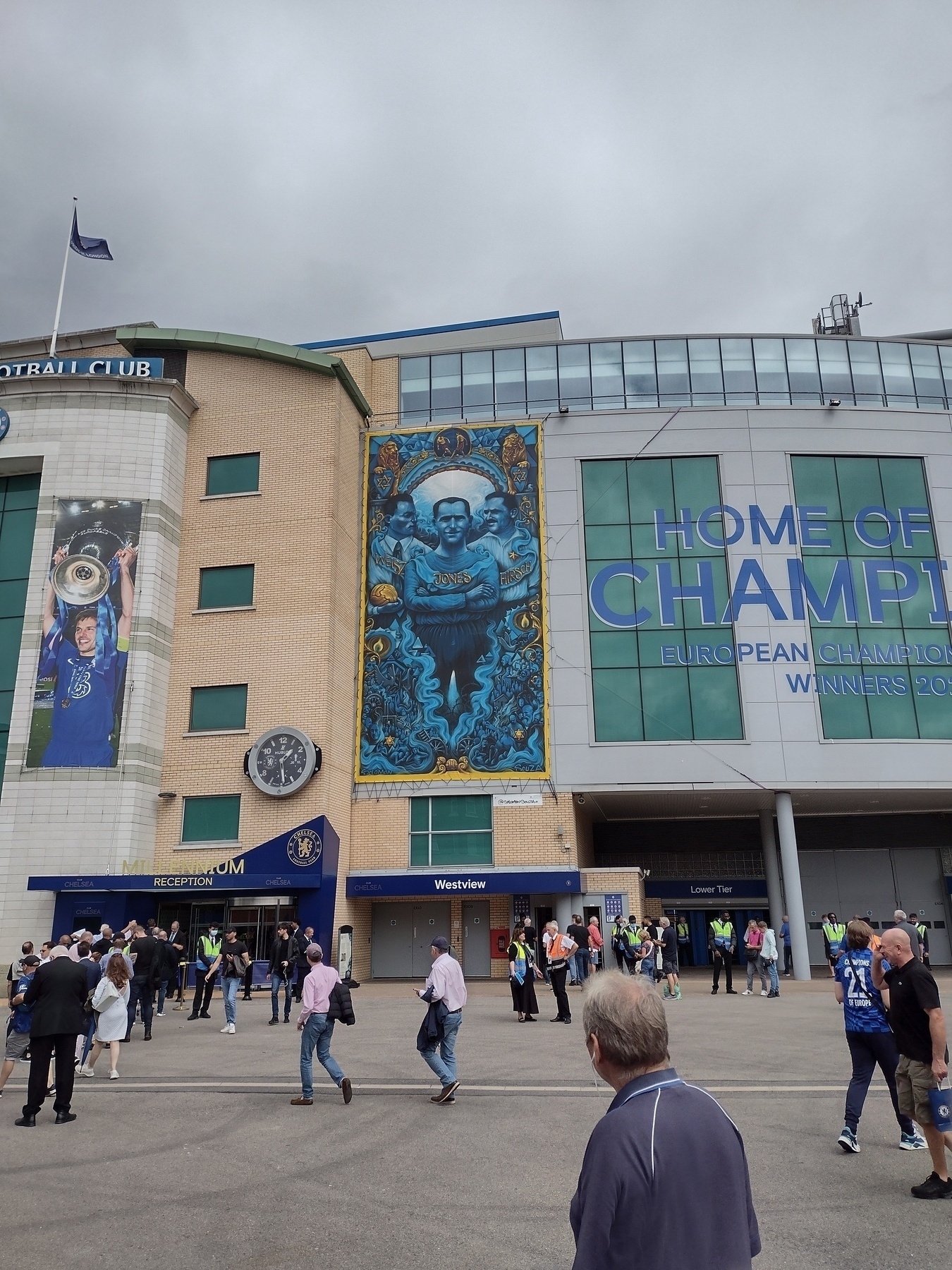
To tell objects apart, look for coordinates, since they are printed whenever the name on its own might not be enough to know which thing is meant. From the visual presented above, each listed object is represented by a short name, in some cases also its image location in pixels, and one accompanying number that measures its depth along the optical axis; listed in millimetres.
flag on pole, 35969
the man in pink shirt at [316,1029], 10633
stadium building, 30875
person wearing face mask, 20750
